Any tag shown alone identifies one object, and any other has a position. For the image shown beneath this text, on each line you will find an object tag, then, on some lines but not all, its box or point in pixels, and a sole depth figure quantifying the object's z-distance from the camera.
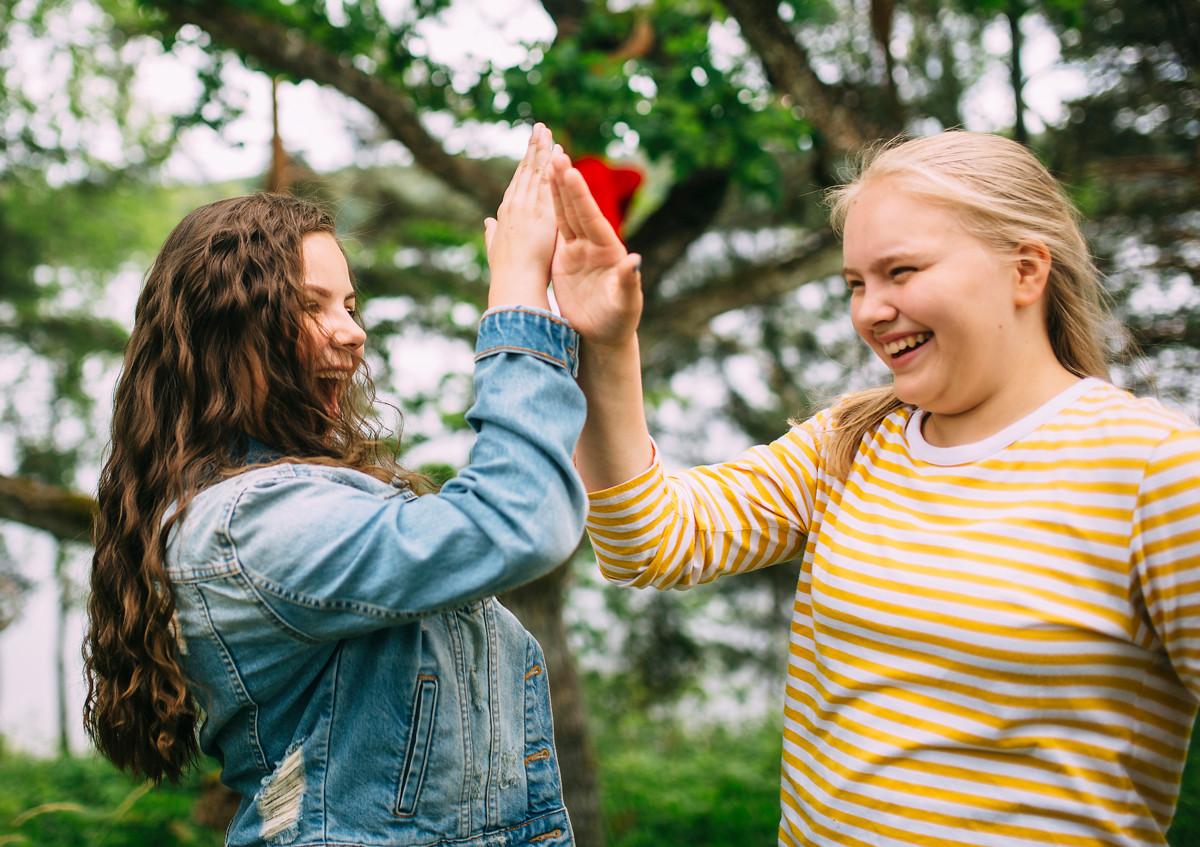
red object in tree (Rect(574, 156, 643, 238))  2.25
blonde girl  1.24
